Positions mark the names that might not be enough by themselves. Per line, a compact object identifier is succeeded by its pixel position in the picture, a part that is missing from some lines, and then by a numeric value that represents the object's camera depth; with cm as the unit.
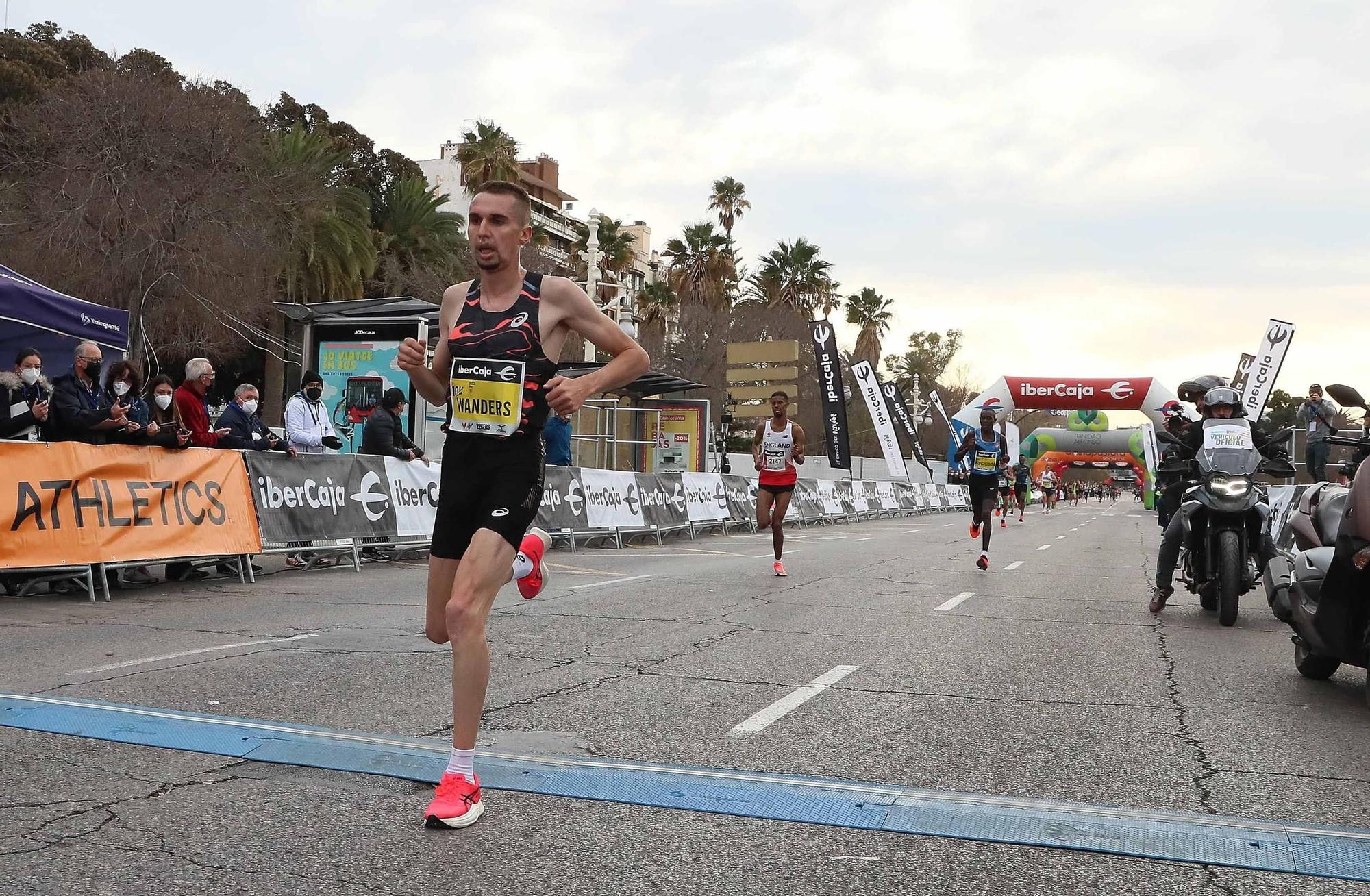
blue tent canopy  1342
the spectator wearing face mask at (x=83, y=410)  1098
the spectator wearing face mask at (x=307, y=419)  1484
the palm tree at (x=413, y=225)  4450
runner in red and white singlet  1372
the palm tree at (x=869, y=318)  7200
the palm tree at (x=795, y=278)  6269
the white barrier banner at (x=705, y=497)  2305
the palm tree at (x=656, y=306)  6050
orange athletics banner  988
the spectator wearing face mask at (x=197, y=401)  1259
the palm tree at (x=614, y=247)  5578
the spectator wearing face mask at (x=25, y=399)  1102
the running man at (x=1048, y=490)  6429
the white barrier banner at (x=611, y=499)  1884
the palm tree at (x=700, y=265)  6034
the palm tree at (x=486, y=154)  4744
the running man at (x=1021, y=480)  4356
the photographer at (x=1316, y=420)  1557
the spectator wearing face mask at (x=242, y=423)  1346
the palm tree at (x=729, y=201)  6238
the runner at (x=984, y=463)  1477
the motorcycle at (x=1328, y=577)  612
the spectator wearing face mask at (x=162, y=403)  1258
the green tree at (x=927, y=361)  9538
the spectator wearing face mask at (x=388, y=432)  1498
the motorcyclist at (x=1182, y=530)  1024
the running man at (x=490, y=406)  414
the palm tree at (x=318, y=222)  3250
